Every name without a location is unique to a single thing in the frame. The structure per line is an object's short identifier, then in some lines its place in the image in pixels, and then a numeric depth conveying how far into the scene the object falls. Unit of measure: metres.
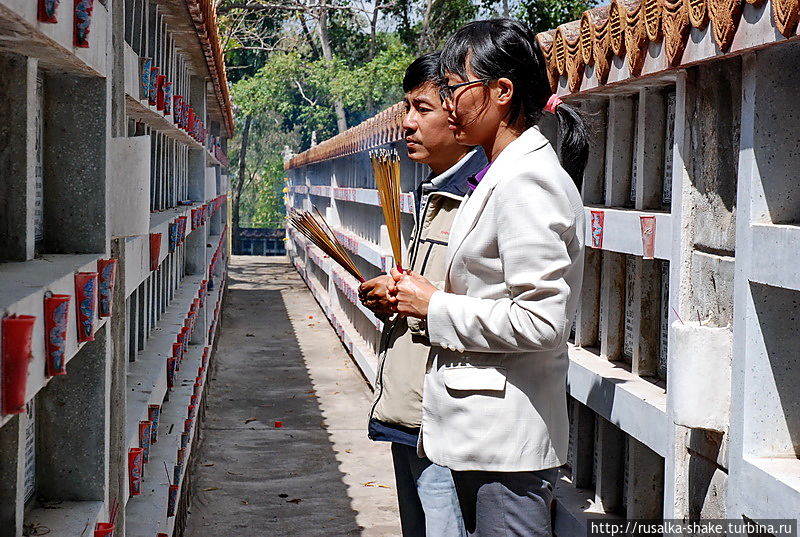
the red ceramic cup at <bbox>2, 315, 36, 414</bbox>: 1.81
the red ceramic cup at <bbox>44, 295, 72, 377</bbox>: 2.12
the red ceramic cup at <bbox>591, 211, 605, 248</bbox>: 4.10
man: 2.76
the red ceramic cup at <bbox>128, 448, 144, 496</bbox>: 3.78
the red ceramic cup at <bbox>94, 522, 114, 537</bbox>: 2.82
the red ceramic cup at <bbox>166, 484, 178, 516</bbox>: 4.64
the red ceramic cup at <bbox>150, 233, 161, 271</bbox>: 4.51
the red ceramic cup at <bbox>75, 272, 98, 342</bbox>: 2.45
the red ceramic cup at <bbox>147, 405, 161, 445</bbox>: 4.54
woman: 2.39
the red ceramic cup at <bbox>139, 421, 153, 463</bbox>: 4.14
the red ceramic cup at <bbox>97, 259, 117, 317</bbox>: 2.77
